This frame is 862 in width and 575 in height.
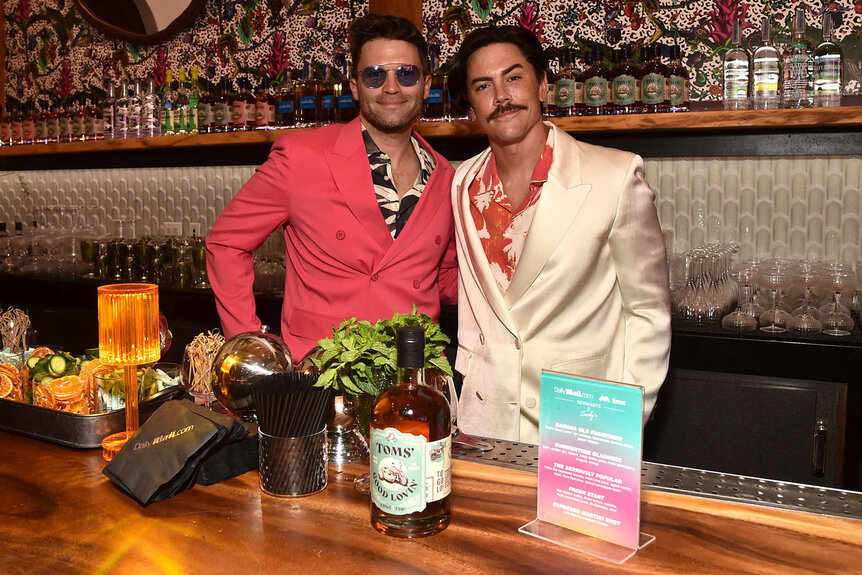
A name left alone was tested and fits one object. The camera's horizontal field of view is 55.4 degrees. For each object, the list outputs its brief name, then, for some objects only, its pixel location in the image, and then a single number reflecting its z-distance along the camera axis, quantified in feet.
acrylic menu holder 3.43
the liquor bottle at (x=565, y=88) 10.36
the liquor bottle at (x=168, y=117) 14.11
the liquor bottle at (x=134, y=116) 14.56
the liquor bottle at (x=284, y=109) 12.48
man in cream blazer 6.70
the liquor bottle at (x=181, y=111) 14.02
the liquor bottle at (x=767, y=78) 9.48
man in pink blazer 8.12
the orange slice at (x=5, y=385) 5.36
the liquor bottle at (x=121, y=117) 14.53
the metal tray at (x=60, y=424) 4.82
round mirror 15.14
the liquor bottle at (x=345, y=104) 11.89
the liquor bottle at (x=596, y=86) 10.20
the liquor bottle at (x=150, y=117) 14.35
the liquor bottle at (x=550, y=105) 10.50
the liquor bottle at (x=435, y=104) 11.41
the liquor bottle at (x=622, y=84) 10.07
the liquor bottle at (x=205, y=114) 13.49
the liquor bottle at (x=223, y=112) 13.28
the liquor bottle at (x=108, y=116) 14.78
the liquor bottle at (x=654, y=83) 9.91
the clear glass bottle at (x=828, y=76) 9.18
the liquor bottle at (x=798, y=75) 9.39
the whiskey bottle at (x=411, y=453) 3.53
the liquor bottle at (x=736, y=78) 9.64
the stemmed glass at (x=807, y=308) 9.14
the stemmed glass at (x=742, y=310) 9.39
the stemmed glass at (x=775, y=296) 9.31
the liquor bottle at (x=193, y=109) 13.97
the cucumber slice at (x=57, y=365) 5.43
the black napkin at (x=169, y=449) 4.03
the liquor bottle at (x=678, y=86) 10.03
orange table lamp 4.63
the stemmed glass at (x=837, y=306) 9.05
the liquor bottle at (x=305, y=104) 12.23
